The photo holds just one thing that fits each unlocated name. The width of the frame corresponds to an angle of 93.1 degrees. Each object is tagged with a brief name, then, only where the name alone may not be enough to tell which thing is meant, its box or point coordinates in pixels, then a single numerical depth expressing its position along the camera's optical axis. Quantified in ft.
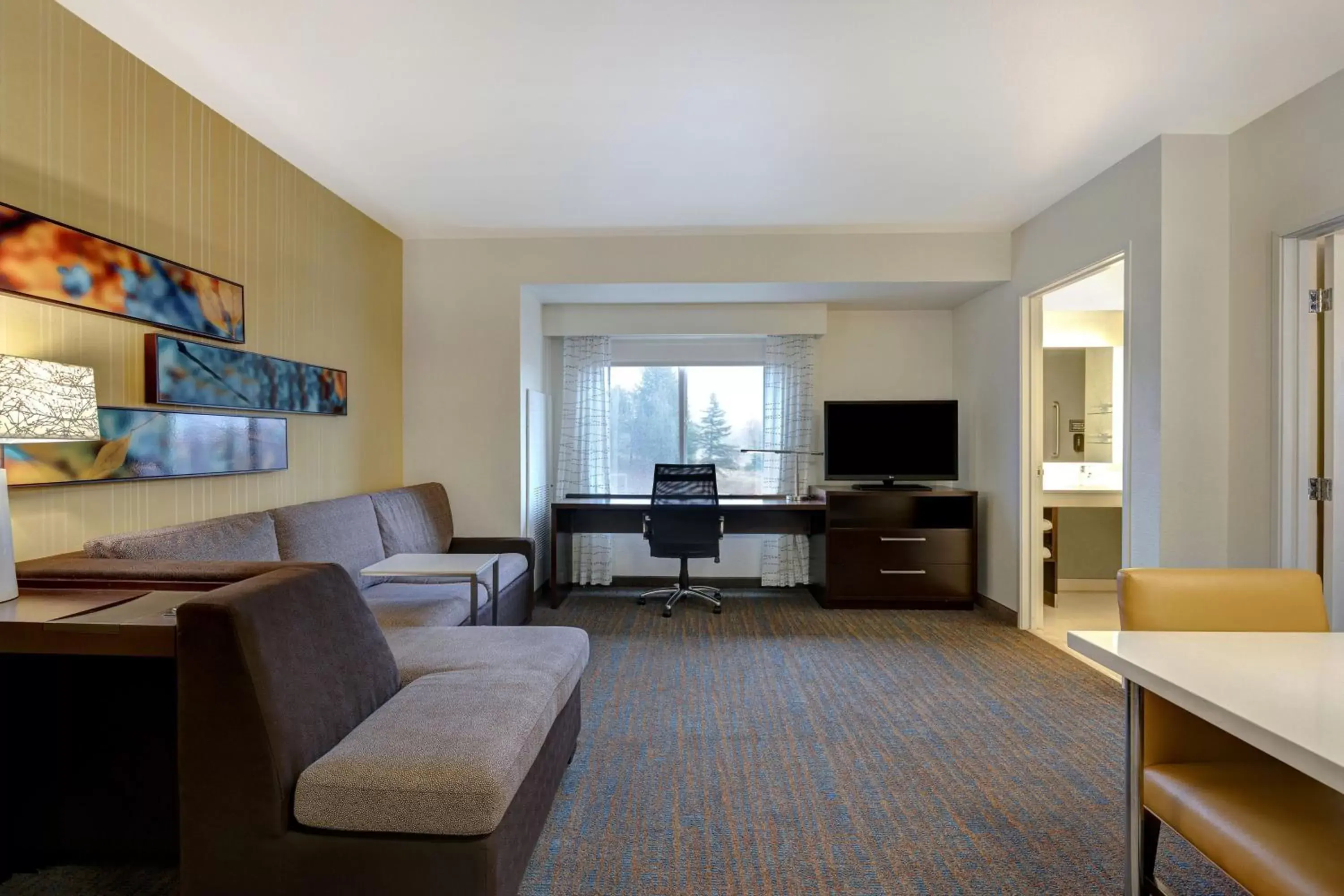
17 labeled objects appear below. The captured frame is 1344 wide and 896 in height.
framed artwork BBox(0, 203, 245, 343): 6.03
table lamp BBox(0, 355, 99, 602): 4.91
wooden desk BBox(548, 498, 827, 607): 15.25
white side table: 8.71
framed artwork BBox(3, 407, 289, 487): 6.27
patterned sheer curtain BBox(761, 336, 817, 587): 16.69
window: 17.22
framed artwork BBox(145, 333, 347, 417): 7.65
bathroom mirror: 16.69
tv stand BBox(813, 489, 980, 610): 14.94
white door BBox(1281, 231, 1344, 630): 8.34
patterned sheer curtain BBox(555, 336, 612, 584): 16.79
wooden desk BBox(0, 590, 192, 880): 5.32
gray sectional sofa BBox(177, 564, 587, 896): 4.29
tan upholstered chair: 3.56
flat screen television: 15.76
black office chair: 14.49
